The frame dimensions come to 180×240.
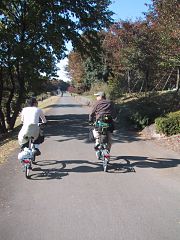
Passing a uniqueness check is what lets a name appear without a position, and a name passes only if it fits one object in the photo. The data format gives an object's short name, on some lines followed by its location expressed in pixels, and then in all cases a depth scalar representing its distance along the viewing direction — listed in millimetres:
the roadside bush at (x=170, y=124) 14380
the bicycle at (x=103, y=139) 9760
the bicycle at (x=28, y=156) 9211
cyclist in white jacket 9531
